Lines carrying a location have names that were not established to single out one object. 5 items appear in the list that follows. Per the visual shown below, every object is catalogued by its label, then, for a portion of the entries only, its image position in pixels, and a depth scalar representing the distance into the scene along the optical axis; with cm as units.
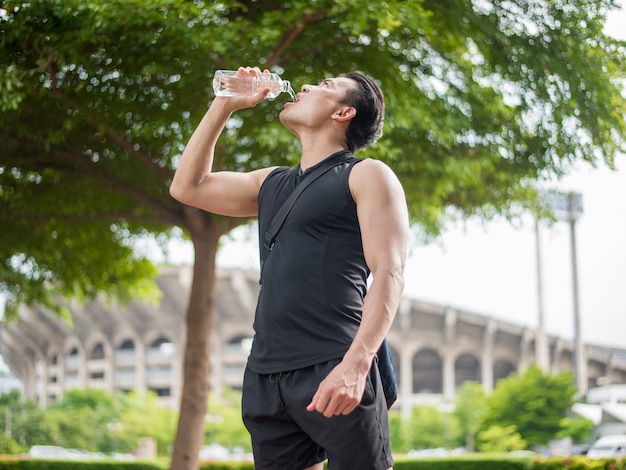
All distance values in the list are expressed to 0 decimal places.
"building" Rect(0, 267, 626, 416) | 6344
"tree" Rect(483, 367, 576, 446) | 4394
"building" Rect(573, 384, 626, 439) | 4453
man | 212
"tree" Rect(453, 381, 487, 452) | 5172
